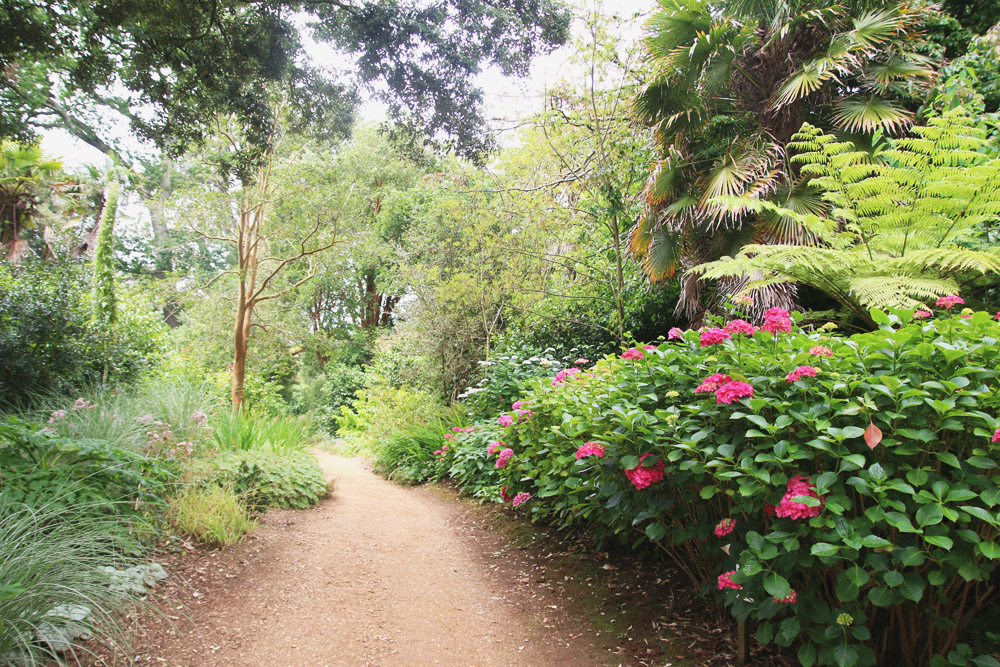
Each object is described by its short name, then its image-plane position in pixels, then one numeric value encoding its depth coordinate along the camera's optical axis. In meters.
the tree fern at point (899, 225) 3.62
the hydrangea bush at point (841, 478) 1.58
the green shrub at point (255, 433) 5.48
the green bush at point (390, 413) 8.29
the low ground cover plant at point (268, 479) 4.55
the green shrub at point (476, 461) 5.30
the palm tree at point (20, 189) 8.43
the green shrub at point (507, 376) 6.11
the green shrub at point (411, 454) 7.04
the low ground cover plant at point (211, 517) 3.61
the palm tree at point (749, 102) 5.17
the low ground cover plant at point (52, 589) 1.99
